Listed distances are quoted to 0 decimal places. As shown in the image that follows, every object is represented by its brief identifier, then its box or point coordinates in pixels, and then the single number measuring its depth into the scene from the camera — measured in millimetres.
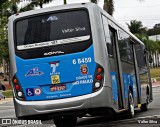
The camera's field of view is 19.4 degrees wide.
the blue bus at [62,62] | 11102
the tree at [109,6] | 45094
